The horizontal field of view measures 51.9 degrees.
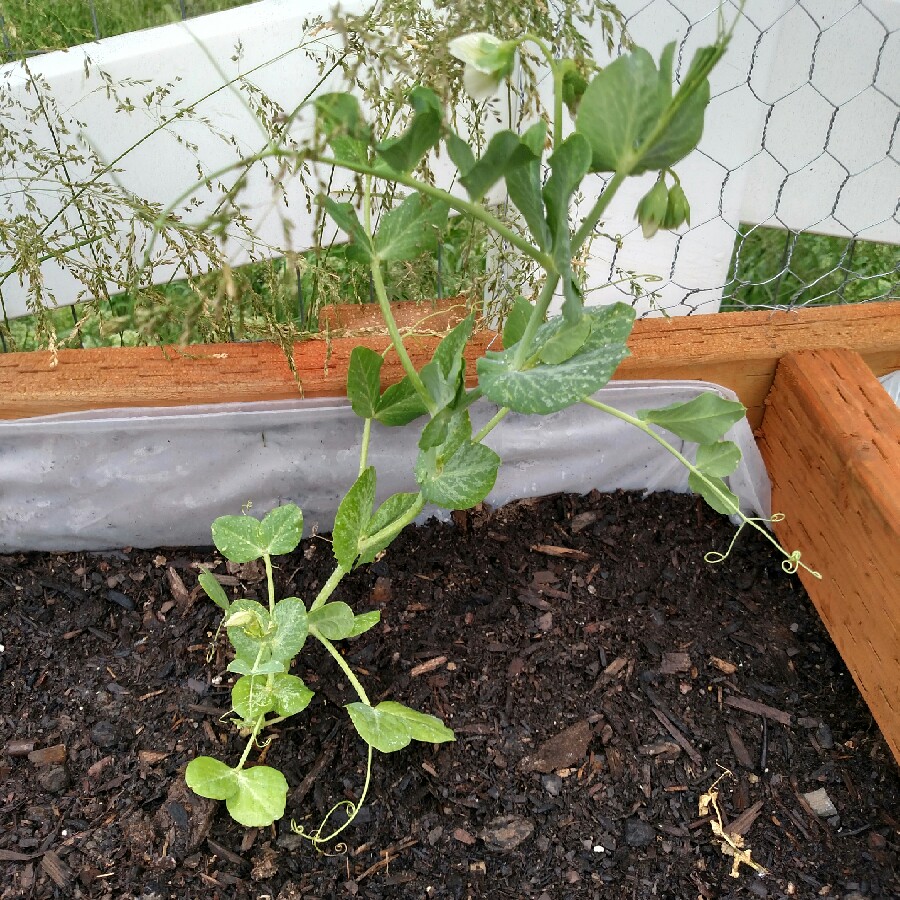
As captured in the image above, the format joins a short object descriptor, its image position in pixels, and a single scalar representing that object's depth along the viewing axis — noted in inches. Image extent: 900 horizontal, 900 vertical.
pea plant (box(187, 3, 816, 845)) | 23.5
